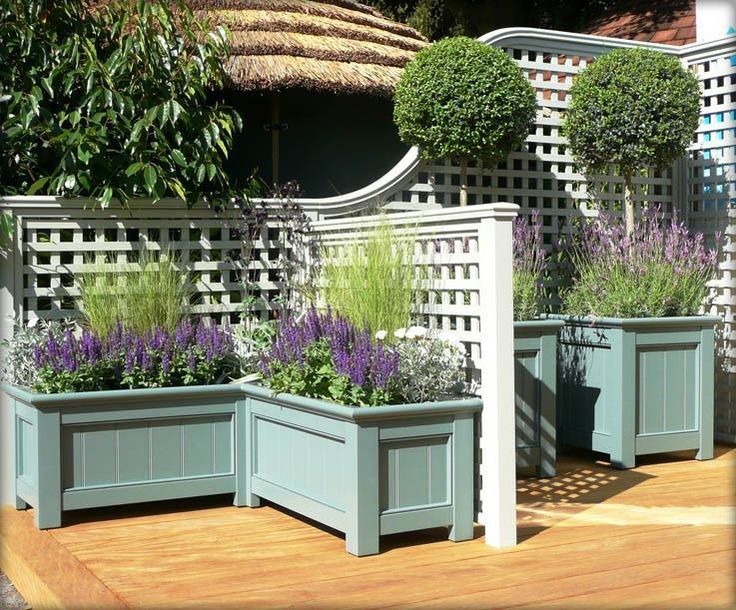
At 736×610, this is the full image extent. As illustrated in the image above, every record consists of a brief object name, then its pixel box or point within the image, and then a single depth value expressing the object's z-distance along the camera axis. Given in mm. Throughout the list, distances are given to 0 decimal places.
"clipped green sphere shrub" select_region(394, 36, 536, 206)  5625
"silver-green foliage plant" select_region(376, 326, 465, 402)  4043
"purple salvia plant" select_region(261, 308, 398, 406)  3998
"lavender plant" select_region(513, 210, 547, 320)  5500
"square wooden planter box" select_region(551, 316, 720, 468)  5527
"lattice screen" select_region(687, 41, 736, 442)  6324
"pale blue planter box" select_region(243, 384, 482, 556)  3873
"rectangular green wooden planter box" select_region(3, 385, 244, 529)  4430
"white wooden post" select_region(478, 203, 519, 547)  3975
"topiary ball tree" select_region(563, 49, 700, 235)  5934
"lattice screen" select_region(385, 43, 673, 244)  6016
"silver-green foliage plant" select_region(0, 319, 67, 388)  4703
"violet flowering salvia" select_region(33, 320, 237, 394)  4531
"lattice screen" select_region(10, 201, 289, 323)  4973
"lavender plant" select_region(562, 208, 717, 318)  5691
